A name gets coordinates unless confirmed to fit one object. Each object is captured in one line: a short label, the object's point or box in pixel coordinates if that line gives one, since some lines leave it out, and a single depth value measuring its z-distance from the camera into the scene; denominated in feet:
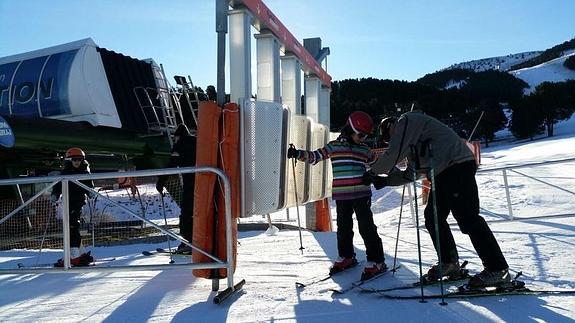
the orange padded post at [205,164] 15.99
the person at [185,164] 22.54
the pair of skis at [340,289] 14.92
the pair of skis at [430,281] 14.62
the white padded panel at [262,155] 16.99
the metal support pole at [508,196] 27.65
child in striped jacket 16.57
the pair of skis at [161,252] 23.98
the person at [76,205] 22.17
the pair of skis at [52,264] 23.40
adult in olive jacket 13.62
